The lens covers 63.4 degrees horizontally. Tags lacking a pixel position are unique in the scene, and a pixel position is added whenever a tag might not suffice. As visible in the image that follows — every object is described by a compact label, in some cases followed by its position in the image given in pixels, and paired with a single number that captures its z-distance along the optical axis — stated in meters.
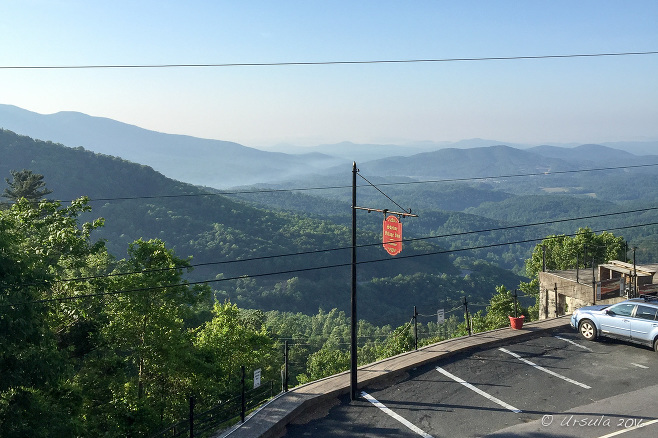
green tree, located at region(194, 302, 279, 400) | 23.00
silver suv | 15.80
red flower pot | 18.14
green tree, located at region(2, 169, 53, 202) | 39.03
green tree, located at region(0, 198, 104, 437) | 12.81
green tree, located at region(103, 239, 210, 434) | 20.45
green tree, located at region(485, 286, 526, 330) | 47.75
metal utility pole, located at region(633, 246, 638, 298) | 22.58
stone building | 24.05
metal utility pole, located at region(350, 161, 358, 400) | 13.18
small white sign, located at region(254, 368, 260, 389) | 12.49
